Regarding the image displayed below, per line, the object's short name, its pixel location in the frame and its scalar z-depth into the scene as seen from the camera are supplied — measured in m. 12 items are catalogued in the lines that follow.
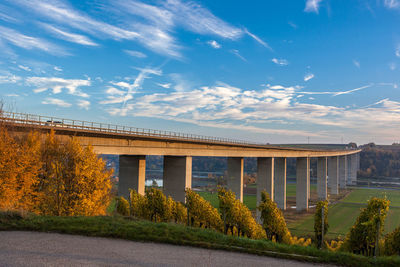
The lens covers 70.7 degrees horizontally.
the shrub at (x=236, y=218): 21.34
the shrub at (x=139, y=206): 24.16
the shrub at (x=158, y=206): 22.52
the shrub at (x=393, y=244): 14.93
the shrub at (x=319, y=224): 19.02
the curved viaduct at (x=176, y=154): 29.86
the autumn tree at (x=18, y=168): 22.38
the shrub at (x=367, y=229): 15.30
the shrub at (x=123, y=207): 28.84
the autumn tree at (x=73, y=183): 24.02
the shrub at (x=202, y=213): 22.17
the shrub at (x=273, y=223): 22.00
